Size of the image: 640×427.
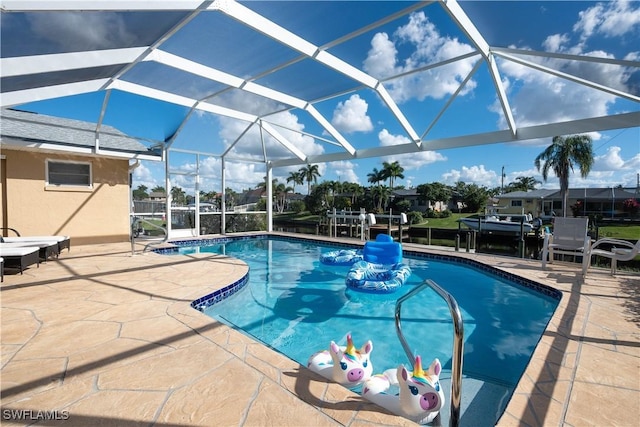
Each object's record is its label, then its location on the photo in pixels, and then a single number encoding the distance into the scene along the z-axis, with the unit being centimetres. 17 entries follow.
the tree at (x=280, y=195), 5728
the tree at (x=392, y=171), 5019
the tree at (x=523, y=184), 5865
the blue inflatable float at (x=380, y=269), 677
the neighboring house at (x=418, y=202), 4797
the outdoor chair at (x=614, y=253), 600
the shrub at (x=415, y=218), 3491
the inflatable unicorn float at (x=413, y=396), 242
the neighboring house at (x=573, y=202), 3541
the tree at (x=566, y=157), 2759
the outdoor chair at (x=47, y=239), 733
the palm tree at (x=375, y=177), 5181
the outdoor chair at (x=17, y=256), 582
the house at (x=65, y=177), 903
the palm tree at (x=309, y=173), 5991
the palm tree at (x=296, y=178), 6222
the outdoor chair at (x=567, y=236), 701
